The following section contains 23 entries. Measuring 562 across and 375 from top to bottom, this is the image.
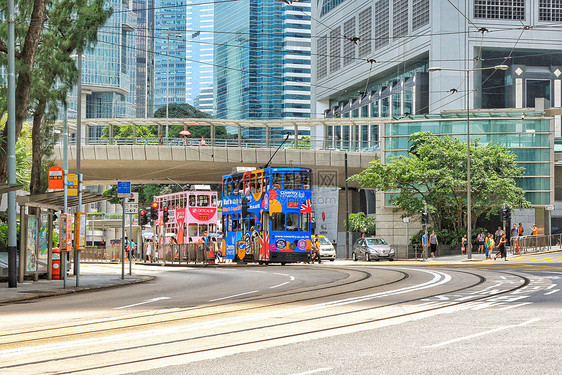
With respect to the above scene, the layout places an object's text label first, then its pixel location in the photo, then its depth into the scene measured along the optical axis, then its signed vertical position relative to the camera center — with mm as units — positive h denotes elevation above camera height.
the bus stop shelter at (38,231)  23703 -673
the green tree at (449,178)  53656 +1778
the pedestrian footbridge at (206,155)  61938 +3691
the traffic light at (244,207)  40562 -2
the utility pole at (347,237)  60272 -2081
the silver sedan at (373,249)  50406 -2444
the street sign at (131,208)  36344 -46
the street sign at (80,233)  24094 -716
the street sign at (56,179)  25312 +806
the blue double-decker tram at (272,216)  38438 -397
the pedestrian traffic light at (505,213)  47281 -342
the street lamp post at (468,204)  47188 +167
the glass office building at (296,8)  195250 +44186
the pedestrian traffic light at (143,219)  42997 -591
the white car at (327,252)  54500 -2764
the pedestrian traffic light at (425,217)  49622 -557
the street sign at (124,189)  28031 +556
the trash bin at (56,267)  27375 -1858
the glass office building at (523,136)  60281 +4893
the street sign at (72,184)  26500 +707
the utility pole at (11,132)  22984 +1976
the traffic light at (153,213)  46906 -327
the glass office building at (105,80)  191375 +27781
